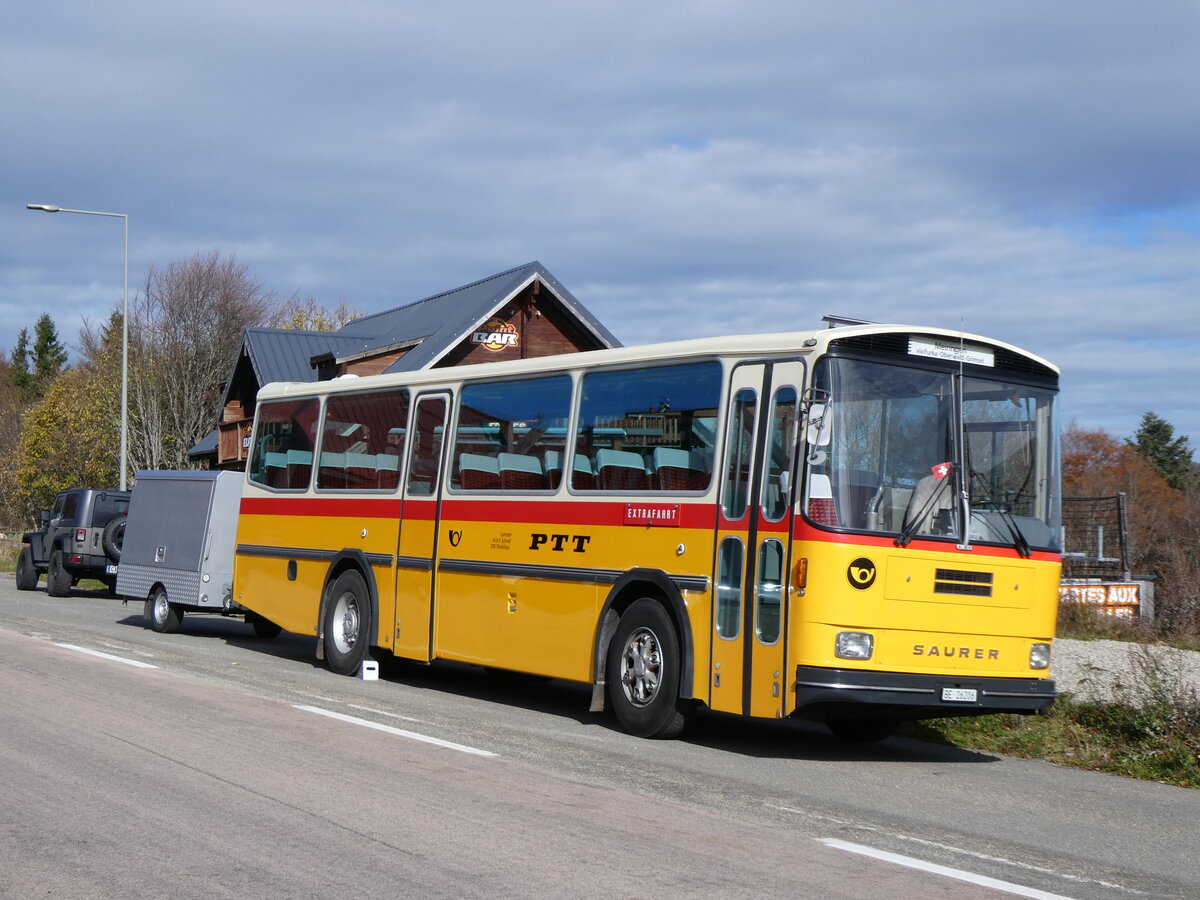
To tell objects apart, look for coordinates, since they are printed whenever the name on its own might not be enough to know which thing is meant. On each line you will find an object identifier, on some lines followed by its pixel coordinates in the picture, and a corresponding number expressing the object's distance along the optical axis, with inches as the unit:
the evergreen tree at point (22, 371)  4571.9
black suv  1106.1
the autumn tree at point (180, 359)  2411.4
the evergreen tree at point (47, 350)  4874.5
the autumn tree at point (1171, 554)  705.6
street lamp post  1339.8
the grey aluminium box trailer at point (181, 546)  751.7
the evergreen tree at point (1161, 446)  3228.3
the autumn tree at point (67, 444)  2586.1
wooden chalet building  1594.5
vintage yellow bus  378.6
